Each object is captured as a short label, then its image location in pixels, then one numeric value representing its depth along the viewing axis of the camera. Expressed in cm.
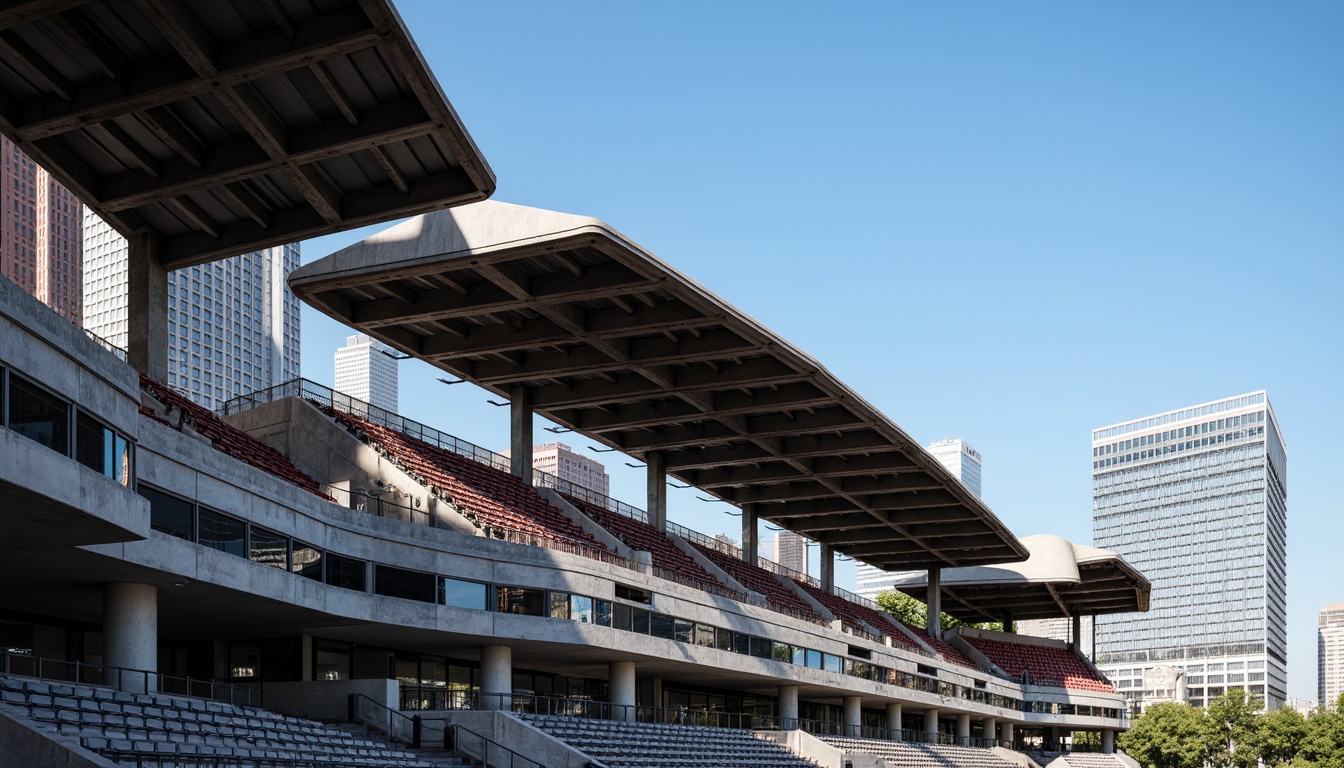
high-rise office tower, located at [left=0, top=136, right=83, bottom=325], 18550
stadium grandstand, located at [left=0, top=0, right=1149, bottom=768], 2475
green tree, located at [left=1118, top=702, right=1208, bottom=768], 11331
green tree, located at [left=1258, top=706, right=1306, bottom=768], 11581
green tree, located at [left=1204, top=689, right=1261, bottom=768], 11525
